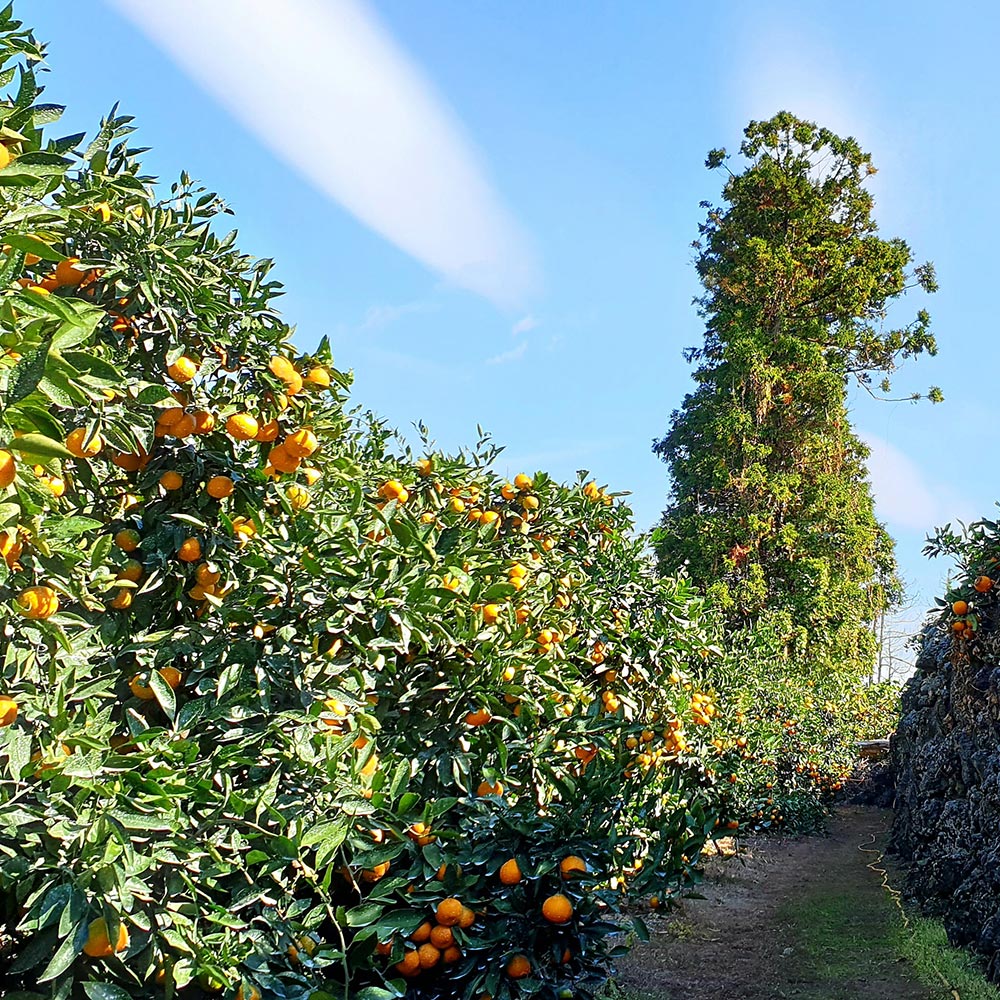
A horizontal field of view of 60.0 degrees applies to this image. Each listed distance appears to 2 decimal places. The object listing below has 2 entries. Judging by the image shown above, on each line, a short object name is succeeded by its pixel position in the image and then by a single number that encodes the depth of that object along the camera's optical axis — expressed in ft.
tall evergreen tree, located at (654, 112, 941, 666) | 44.73
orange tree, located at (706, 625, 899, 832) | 20.86
